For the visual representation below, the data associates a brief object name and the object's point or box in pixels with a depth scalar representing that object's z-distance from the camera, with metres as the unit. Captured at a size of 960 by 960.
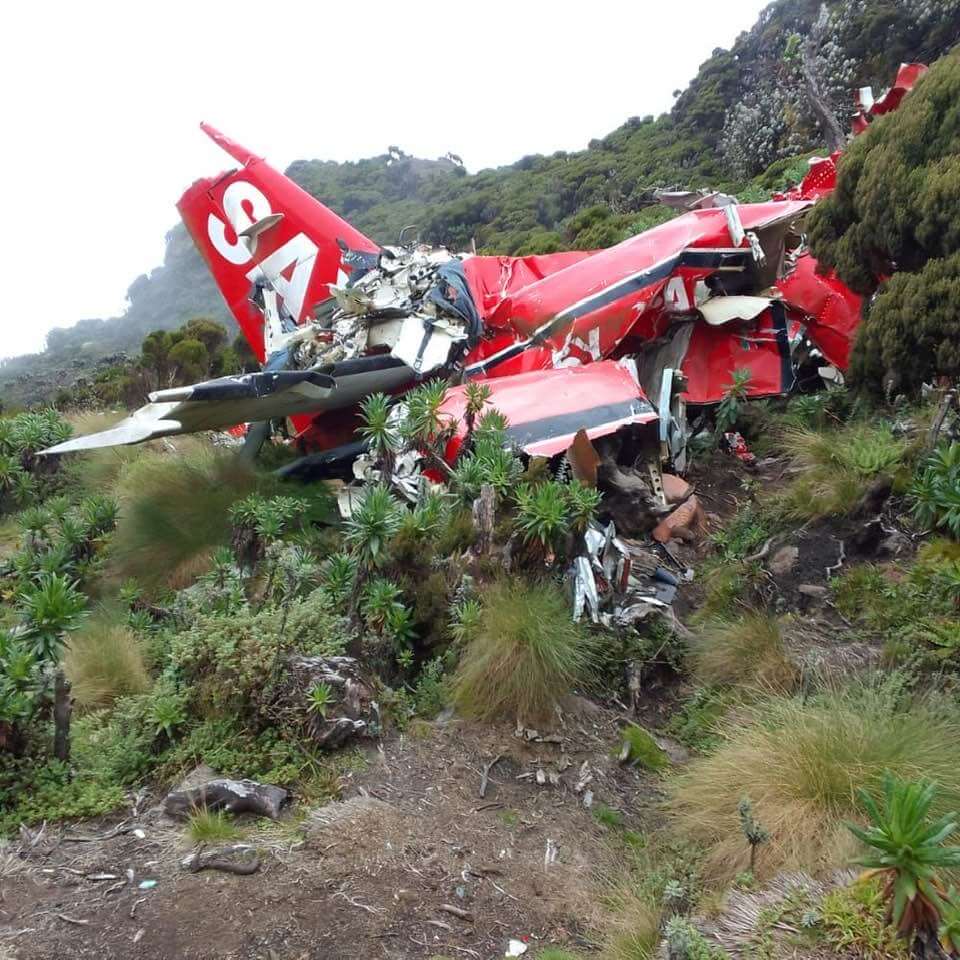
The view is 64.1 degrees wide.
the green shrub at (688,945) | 2.33
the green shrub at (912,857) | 1.92
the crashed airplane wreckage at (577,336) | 6.88
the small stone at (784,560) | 5.32
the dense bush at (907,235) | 5.75
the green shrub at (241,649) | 3.97
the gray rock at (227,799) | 3.42
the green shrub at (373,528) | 4.80
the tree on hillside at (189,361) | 17.36
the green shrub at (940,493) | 4.51
